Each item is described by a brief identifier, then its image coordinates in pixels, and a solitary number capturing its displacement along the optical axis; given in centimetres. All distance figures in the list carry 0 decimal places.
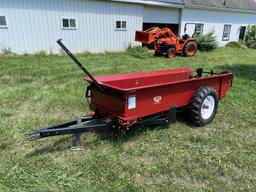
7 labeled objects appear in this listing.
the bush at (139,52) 1132
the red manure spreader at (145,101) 306
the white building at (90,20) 977
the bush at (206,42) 1459
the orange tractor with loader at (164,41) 1084
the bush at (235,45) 1832
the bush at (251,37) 1909
